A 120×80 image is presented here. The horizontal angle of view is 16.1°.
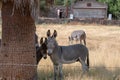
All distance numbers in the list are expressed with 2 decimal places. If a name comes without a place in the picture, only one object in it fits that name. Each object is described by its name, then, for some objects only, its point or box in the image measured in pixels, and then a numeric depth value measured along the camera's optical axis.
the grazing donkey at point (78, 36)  26.42
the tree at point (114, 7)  77.19
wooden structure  73.94
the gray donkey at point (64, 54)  12.02
